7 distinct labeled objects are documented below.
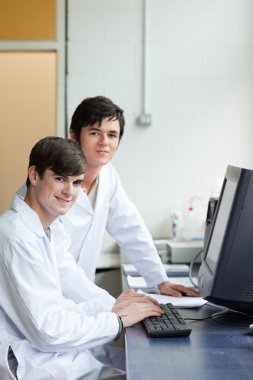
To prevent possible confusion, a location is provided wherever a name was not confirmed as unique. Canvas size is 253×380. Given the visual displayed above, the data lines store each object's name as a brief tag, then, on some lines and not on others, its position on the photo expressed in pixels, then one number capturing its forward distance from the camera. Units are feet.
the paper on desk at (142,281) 7.57
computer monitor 5.20
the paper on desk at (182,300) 6.23
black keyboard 5.03
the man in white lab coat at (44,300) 4.81
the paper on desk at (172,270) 8.43
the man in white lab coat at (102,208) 7.52
